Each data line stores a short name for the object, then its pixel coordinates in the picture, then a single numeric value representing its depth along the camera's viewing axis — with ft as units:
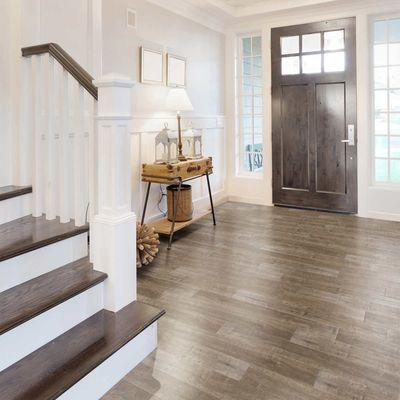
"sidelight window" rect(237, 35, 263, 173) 18.37
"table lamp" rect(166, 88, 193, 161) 13.10
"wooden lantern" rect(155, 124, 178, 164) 13.26
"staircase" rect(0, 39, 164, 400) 5.17
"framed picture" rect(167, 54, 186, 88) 14.38
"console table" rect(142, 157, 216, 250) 12.60
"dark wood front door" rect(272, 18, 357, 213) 16.16
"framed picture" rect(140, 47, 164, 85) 13.02
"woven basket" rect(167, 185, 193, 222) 13.58
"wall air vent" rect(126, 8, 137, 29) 12.33
